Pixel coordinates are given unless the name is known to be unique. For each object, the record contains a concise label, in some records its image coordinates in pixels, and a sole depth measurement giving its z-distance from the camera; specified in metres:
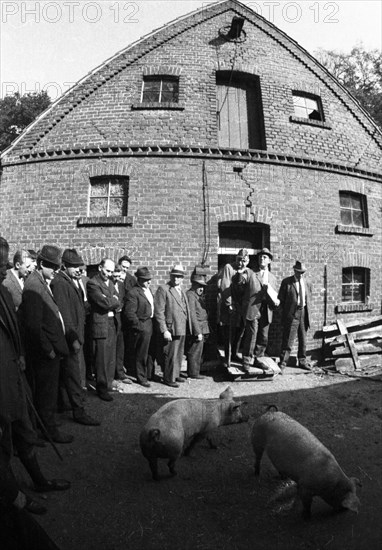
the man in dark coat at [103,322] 6.00
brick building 8.88
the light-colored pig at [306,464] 3.27
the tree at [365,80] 17.58
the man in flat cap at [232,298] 7.76
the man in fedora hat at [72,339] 5.01
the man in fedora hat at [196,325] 7.50
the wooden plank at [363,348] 8.73
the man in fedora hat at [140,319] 6.84
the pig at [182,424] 3.84
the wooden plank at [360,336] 8.77
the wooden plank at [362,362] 8.45
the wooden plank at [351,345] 8.51
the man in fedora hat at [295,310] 8.23
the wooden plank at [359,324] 9.12
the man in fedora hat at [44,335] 4.26
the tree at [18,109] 24.04
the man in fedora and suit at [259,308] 7.69
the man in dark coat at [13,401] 3.11
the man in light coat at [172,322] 7.16
